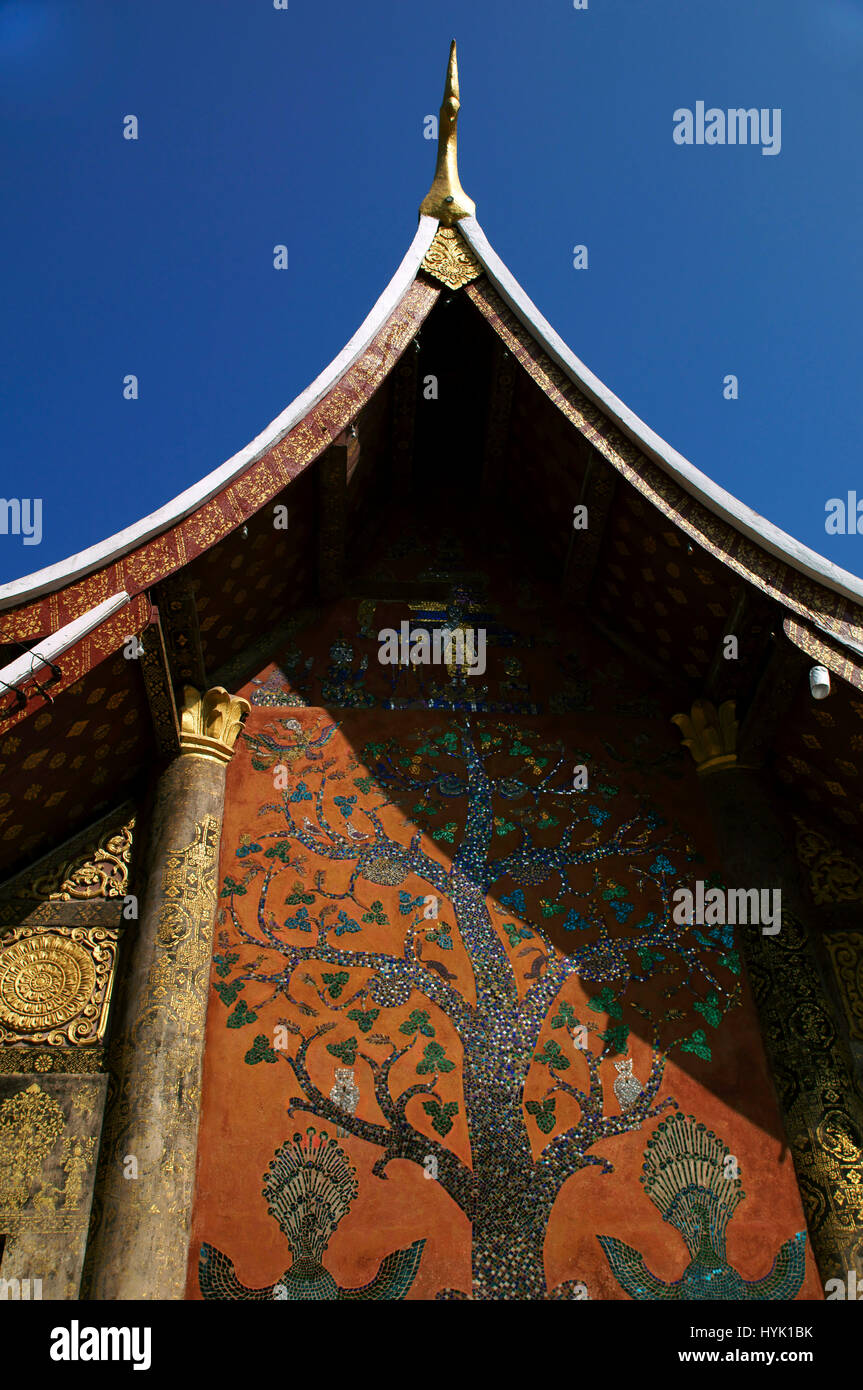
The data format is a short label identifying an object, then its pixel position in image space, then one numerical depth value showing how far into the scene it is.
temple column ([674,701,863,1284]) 3.85
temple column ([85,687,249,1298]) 3.57
